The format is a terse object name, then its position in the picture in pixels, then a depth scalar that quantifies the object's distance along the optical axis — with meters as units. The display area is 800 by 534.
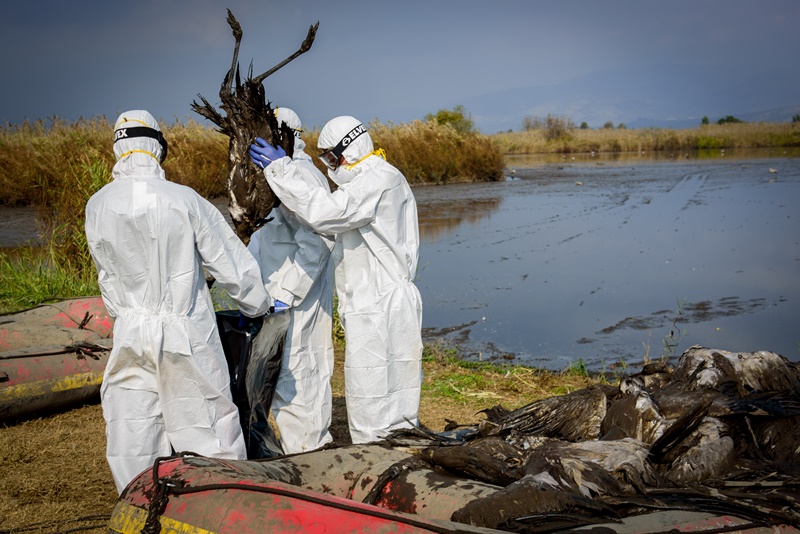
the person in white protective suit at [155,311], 3.81
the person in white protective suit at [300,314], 4.90
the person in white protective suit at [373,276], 4.64
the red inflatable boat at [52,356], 5.63
